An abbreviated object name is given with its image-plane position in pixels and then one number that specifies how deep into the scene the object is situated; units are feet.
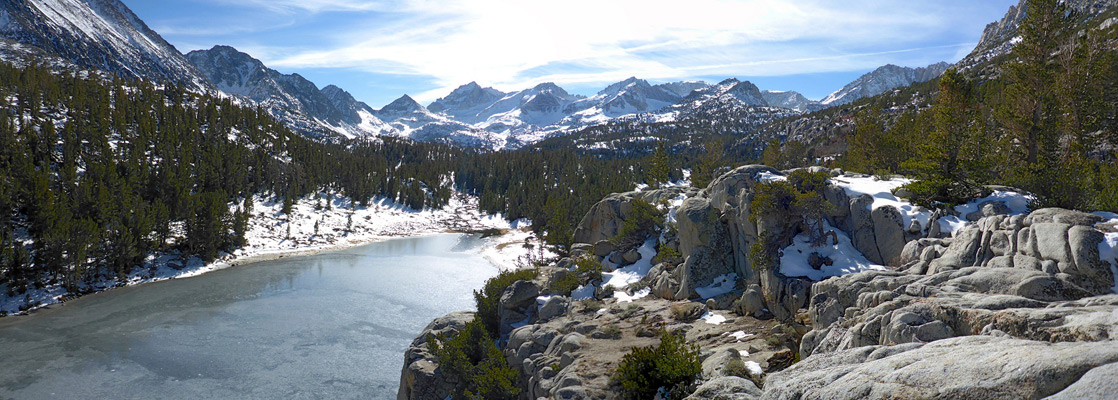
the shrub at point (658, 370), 50.83
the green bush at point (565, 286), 110.83
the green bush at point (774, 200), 85.66
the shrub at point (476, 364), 74.59
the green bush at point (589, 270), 119.14
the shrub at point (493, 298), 104.88
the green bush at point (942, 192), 73.87
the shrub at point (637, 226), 135.54
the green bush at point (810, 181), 88.89
